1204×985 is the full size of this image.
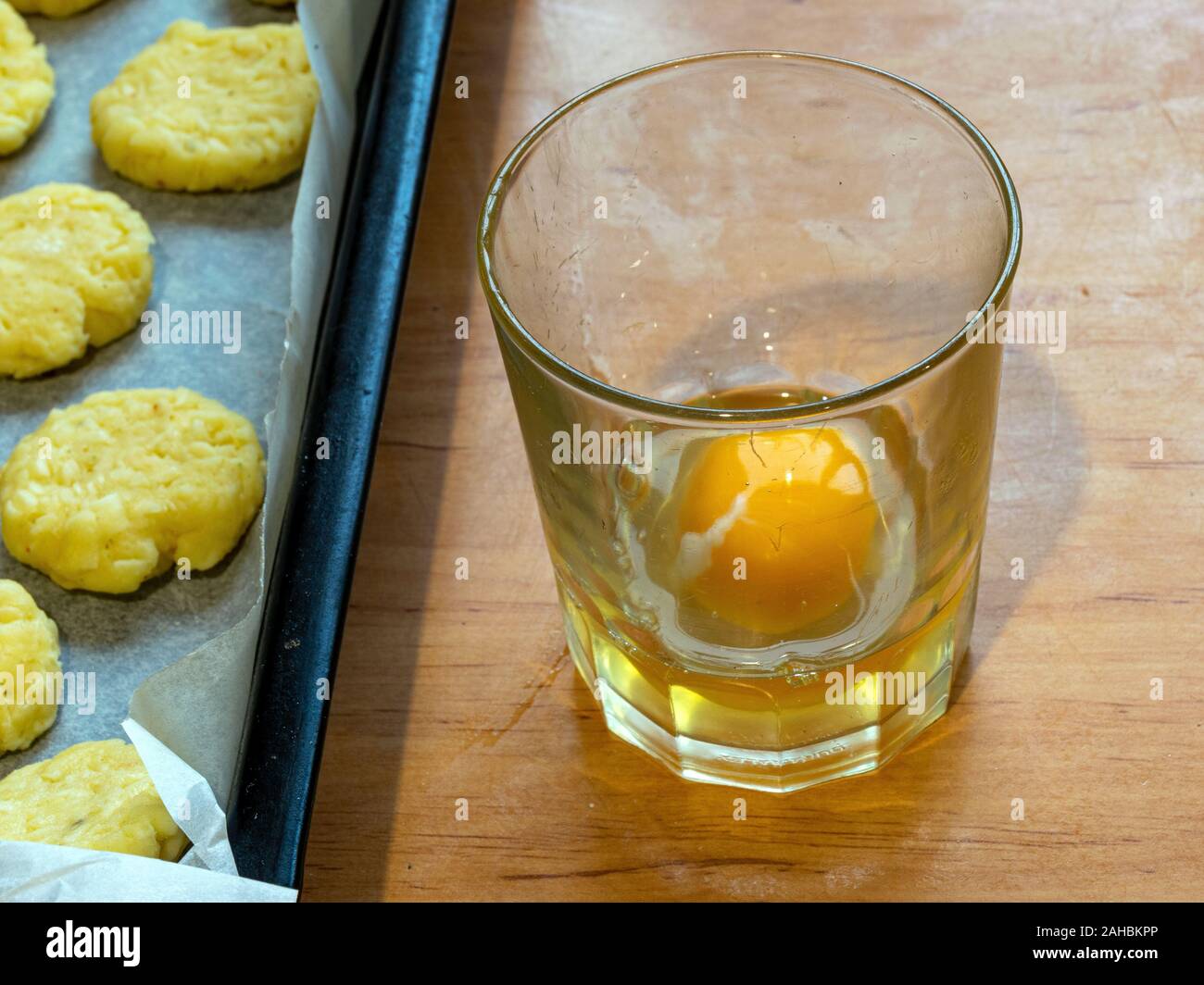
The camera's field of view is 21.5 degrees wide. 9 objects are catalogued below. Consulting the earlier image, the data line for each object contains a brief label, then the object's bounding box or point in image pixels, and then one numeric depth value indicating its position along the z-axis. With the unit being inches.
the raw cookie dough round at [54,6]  28.4
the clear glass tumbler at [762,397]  20.7
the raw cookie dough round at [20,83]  27.1
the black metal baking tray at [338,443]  22.3
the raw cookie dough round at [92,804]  22.2
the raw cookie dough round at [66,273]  25.5
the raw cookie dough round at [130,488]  24.1
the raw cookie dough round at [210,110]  26.7
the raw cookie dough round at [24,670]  23.2
